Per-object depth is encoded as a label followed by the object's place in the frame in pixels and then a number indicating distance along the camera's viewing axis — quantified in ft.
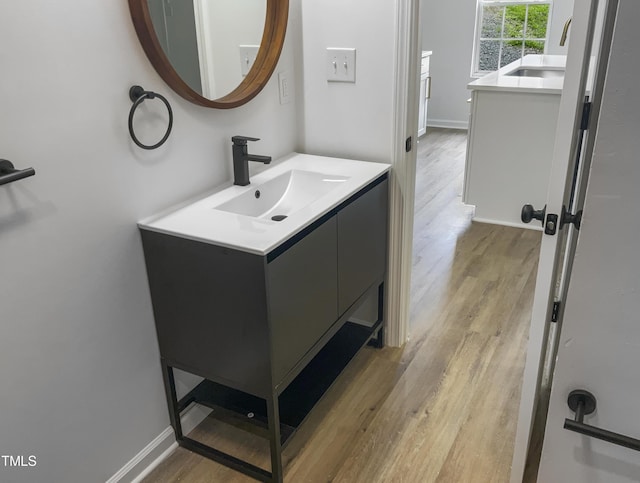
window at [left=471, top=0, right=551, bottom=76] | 19.53
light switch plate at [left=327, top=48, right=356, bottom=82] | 6.96
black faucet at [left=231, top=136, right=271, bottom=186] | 6.22
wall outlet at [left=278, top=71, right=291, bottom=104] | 7.13
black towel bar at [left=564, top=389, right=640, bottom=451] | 3.38
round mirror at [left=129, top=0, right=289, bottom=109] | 5.16
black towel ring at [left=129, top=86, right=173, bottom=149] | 4.98
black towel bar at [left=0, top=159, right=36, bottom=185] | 3.96
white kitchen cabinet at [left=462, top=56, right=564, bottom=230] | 11.43
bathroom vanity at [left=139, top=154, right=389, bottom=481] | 5.08
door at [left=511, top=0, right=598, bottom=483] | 3.69
